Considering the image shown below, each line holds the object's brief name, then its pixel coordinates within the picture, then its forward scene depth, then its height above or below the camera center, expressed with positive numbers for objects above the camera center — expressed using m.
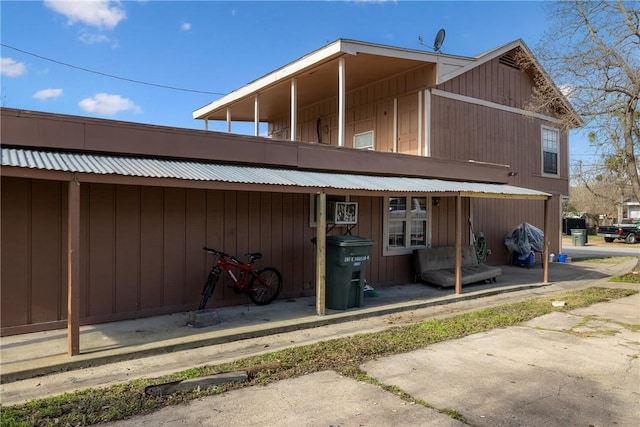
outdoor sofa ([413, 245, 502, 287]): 9.67 -1.36
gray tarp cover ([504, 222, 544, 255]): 13.21 -0.88
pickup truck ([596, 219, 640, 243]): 28.02 -1.36
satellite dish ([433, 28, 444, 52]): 12.47 +4.88
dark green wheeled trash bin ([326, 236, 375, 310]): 7.22 -0.94
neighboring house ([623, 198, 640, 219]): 42.31 +0.25
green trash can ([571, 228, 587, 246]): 26.70 -1.57
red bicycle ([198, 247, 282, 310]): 6.81 -1.16
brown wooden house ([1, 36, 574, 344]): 5.75 +0.41
